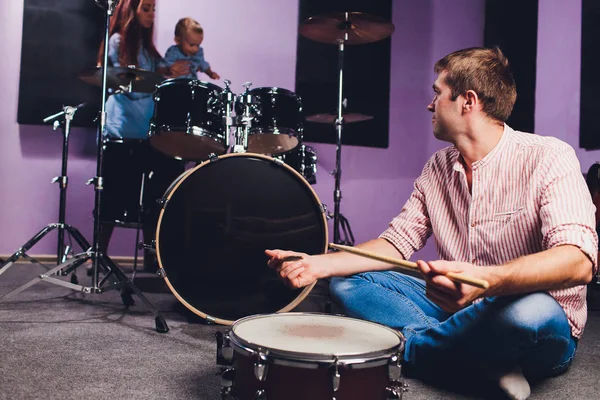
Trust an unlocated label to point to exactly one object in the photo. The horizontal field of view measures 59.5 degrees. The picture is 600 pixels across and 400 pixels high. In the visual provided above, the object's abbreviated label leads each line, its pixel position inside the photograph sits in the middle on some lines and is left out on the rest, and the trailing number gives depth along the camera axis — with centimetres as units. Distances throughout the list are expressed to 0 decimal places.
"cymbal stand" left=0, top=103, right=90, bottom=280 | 261
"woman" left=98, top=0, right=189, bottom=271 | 328
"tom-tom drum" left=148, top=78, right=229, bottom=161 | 256
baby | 438
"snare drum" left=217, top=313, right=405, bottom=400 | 100
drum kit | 102
